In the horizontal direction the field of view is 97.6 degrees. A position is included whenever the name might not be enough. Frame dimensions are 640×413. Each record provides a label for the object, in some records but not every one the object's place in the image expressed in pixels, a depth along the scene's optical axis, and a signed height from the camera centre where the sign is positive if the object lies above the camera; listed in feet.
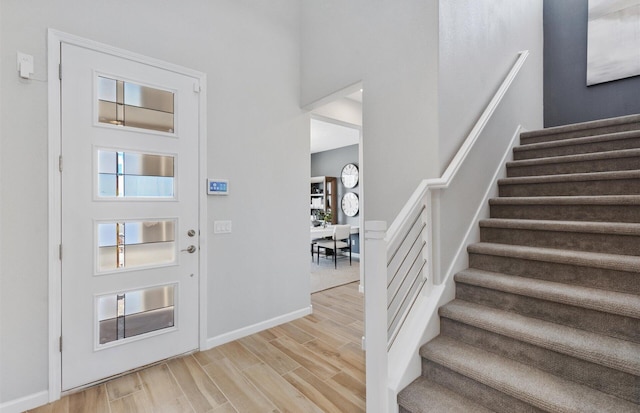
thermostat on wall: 8.25 +0.56
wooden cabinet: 25.17 +0.65
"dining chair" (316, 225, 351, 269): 19.65 -2.54
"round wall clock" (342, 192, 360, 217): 23.48 +0.09
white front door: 6.33 -0.22
